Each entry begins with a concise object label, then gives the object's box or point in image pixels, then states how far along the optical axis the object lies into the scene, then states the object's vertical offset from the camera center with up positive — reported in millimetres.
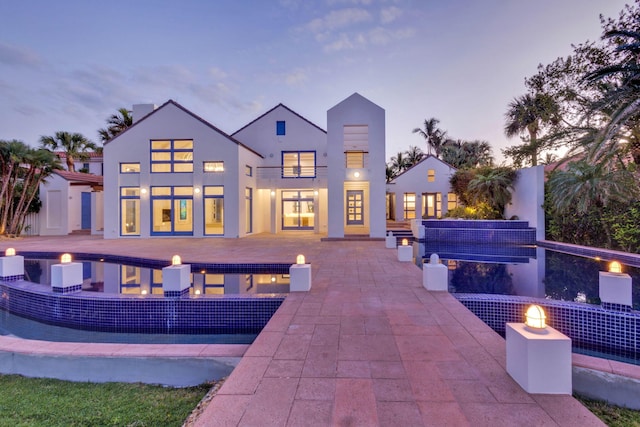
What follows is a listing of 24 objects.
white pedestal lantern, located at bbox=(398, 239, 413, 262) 7941 -1028
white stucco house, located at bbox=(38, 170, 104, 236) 16688 +557
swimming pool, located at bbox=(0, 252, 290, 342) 4820 -1577
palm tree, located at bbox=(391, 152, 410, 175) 31578 +5510
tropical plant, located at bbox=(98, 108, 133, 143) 23244 +7367
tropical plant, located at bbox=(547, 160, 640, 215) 9719 +949
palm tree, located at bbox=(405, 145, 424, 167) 31625 +6500
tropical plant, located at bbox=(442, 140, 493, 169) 27500 +5631
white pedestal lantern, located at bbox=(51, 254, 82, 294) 5113 -1053
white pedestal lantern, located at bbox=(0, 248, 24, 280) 5971 -1016
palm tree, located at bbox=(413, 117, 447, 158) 32438 +8793
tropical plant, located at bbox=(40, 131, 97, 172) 23172 +5622
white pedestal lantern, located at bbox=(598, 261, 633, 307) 3936 -960
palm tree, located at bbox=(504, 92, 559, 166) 13806 +5342
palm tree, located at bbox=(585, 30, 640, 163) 7582 +3056
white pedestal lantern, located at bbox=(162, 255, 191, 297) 4926 -1074
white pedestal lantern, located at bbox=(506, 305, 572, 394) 2180 -1082
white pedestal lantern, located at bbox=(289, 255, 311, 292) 5188 -1100
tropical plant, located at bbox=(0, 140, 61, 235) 13906 +1919
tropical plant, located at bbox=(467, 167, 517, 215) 14672 +1406
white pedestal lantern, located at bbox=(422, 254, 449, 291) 5117 -1074
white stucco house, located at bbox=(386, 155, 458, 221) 21469 +1794
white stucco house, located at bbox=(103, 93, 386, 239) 14453 +1856
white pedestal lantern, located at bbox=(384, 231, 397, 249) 10613 -954
